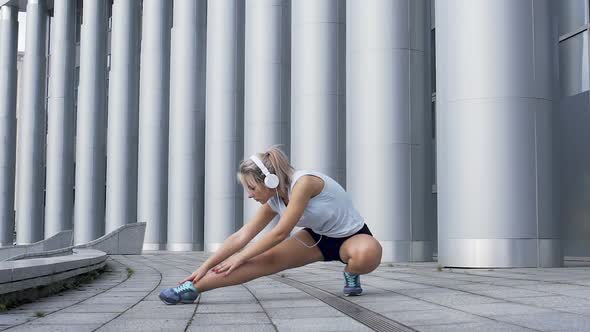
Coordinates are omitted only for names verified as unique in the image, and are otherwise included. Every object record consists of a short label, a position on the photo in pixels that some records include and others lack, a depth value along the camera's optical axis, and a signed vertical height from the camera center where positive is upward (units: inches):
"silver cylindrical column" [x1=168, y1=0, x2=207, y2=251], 1051.9 +101.3
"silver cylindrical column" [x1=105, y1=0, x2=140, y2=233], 1207.6 +139.4
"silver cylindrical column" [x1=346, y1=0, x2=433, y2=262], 551.8 +57.0
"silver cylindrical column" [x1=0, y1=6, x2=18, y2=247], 1435.8 +167.5
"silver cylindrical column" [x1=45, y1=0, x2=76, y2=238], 1305.4 +144.4
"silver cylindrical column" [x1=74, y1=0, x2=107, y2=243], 1243.8 +123.4
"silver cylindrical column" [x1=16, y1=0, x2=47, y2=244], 1390.3 +133.5
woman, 217.5 -9.0
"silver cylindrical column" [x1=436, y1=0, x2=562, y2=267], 418.6 +35.8
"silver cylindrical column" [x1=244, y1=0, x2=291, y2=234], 805.9 +131.6
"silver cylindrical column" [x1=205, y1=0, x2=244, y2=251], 944.3 +95.7
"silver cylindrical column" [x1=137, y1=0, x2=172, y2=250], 1130.0 +118.0
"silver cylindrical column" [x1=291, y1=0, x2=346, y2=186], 684.7 +102.2
